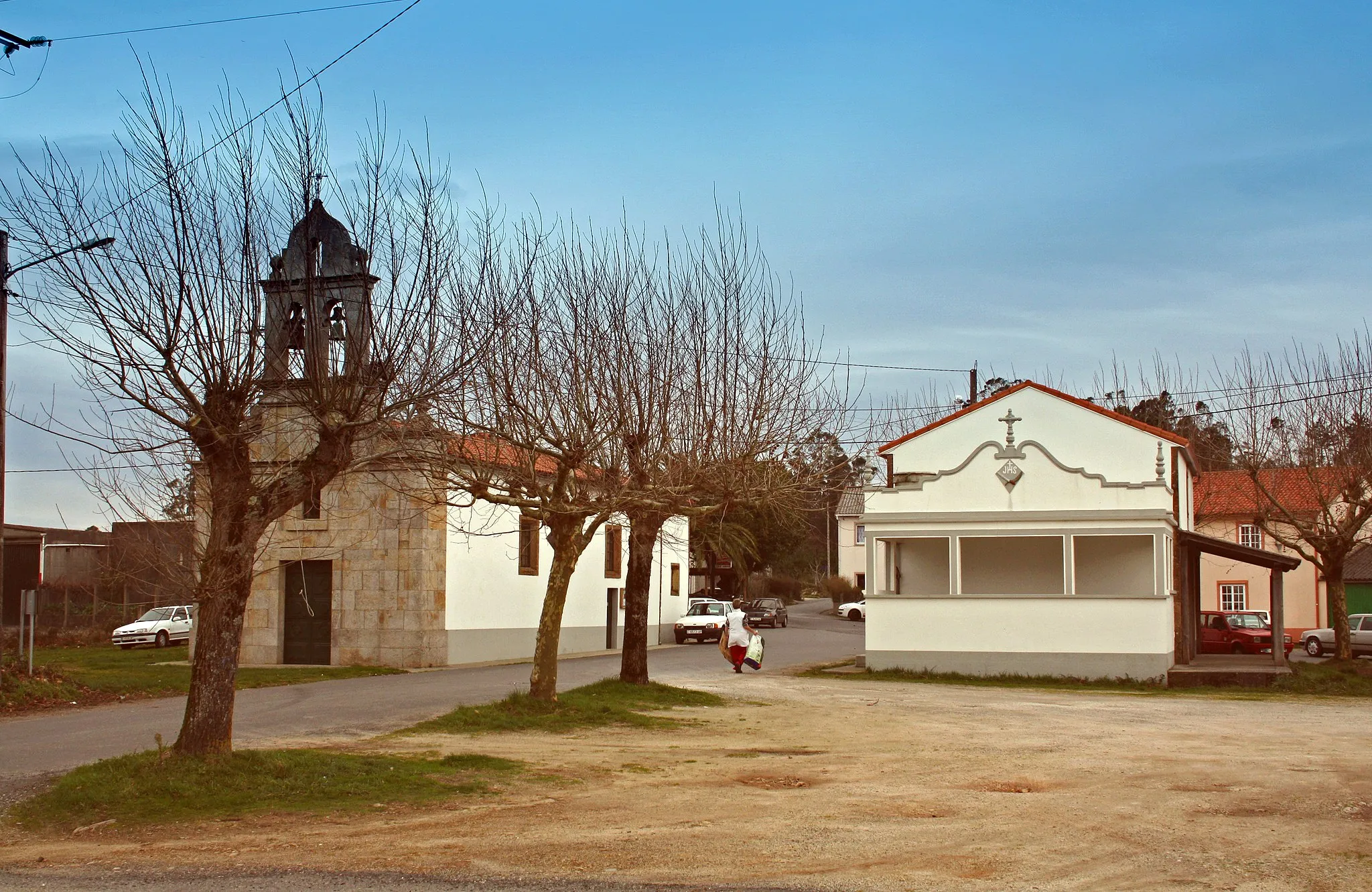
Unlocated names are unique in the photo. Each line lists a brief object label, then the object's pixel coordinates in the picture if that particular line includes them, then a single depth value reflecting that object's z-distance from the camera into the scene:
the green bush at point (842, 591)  74.50
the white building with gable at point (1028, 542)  28.00
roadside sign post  21.75
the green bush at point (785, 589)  79.94
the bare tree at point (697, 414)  17.33
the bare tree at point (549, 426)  16.08
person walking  28.72
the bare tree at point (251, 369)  10.63
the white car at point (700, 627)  46.41
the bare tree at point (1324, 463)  28.08
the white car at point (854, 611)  66.31
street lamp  18.39
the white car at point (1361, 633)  39.81
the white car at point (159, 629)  39.44
